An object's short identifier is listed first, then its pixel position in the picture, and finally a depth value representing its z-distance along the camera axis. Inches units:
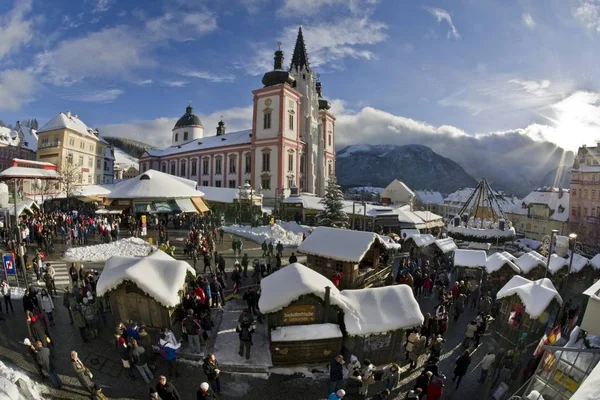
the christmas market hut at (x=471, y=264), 792.9
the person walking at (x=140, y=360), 373.7
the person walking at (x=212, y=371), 354.0
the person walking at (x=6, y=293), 506.4
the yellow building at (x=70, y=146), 2110.0
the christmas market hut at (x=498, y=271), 749.9
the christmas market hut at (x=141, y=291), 446.9
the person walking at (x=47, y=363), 350.9
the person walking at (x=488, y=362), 405.1
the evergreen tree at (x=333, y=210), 1371.8
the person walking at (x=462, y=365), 398.6
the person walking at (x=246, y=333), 431.8
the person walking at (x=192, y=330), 431.2
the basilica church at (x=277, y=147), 2006.6
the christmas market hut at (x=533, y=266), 771.4
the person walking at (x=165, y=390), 310.7
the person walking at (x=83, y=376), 328.6
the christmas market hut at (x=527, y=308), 495.5
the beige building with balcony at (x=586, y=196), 1942.2
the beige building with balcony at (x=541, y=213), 2284.7
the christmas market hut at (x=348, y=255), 635.5
